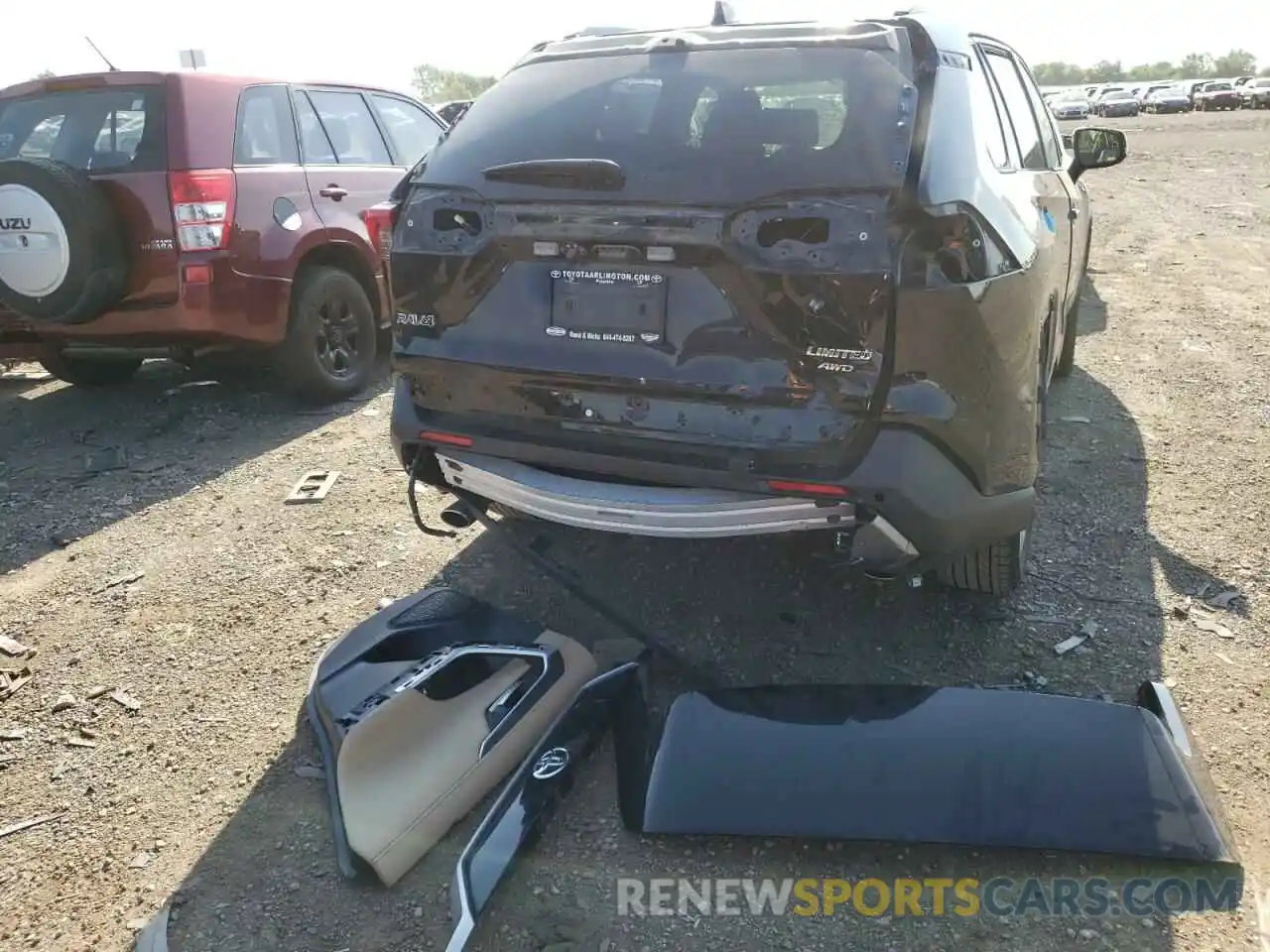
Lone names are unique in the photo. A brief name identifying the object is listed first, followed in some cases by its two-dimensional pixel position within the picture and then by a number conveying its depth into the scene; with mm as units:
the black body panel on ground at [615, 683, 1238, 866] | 2227
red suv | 4550
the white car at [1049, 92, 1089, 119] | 44688
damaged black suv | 2410
